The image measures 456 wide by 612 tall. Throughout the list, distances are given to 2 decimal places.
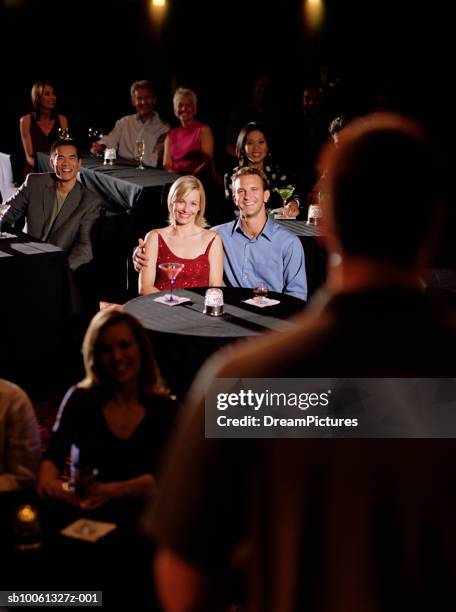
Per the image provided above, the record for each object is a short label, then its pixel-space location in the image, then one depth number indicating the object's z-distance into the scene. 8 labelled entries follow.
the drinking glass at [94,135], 8.34
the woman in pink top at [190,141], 7.54
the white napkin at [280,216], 5.96
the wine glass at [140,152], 7.56
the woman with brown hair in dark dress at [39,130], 8.05
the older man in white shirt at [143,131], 8.02
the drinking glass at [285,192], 6.12
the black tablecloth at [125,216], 6.39
